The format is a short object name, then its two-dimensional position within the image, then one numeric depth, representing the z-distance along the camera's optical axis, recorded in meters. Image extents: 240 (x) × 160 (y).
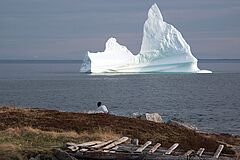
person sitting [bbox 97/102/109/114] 31.82
